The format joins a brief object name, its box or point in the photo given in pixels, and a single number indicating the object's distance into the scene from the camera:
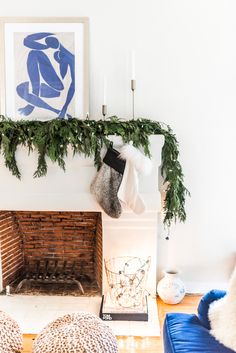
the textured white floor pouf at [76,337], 1.72
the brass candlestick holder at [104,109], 2.58
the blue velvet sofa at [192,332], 1.44
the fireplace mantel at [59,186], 2.50
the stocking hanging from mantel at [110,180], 2.43
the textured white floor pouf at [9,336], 1.83
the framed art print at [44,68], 2.59
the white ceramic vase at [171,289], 2.67
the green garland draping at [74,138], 2.38
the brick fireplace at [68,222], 2.52
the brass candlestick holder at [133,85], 2.57
